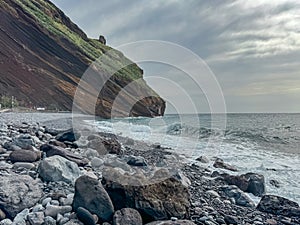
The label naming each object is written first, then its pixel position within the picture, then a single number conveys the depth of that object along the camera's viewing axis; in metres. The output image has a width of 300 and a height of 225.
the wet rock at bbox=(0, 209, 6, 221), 2.70
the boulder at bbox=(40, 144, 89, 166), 4.40
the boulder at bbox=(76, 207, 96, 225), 2.71
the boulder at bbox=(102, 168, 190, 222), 3.03
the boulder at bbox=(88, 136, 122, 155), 6.35
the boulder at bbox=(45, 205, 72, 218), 2.79
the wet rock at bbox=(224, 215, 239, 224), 3.45
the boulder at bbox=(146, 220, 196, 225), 2.79
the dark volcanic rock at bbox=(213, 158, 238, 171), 7.54
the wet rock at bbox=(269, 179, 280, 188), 6.31
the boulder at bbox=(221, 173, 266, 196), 5.46
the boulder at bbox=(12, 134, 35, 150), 4.70
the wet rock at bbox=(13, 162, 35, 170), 3.75
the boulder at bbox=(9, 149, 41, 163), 3.98
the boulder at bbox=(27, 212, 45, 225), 2.66
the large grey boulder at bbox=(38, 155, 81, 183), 3.44
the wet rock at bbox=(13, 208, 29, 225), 2.66
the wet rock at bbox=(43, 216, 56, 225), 2.68
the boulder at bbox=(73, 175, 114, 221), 2.85
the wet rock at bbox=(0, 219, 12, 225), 2.62
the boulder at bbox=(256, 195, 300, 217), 4.20
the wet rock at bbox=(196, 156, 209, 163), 8.31
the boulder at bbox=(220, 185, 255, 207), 4.50
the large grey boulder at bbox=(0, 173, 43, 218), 2.78
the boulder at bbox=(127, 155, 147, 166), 5.46
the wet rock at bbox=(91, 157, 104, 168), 4.66
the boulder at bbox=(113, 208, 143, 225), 2.77
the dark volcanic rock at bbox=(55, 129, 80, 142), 6.38
